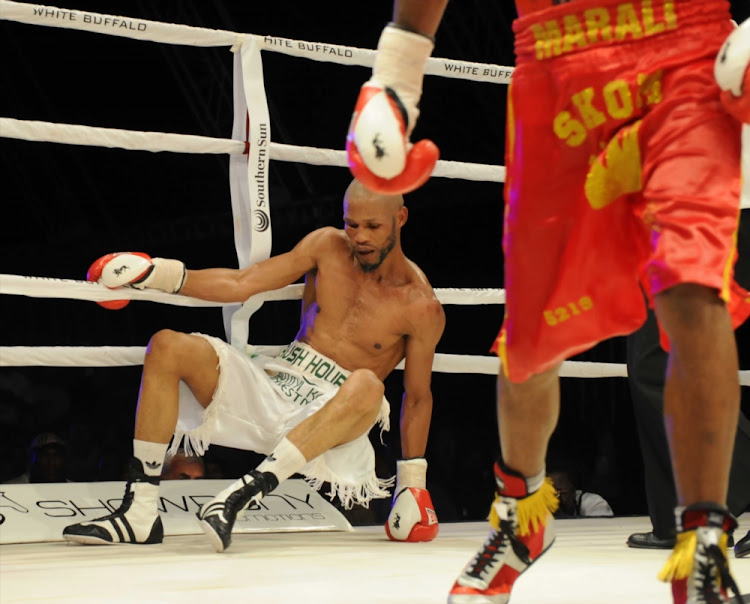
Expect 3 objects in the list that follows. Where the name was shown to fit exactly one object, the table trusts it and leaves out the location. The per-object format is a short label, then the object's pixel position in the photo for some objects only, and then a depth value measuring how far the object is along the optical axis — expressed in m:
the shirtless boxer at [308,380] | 4.98
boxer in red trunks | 3.73
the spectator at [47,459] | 6.98
